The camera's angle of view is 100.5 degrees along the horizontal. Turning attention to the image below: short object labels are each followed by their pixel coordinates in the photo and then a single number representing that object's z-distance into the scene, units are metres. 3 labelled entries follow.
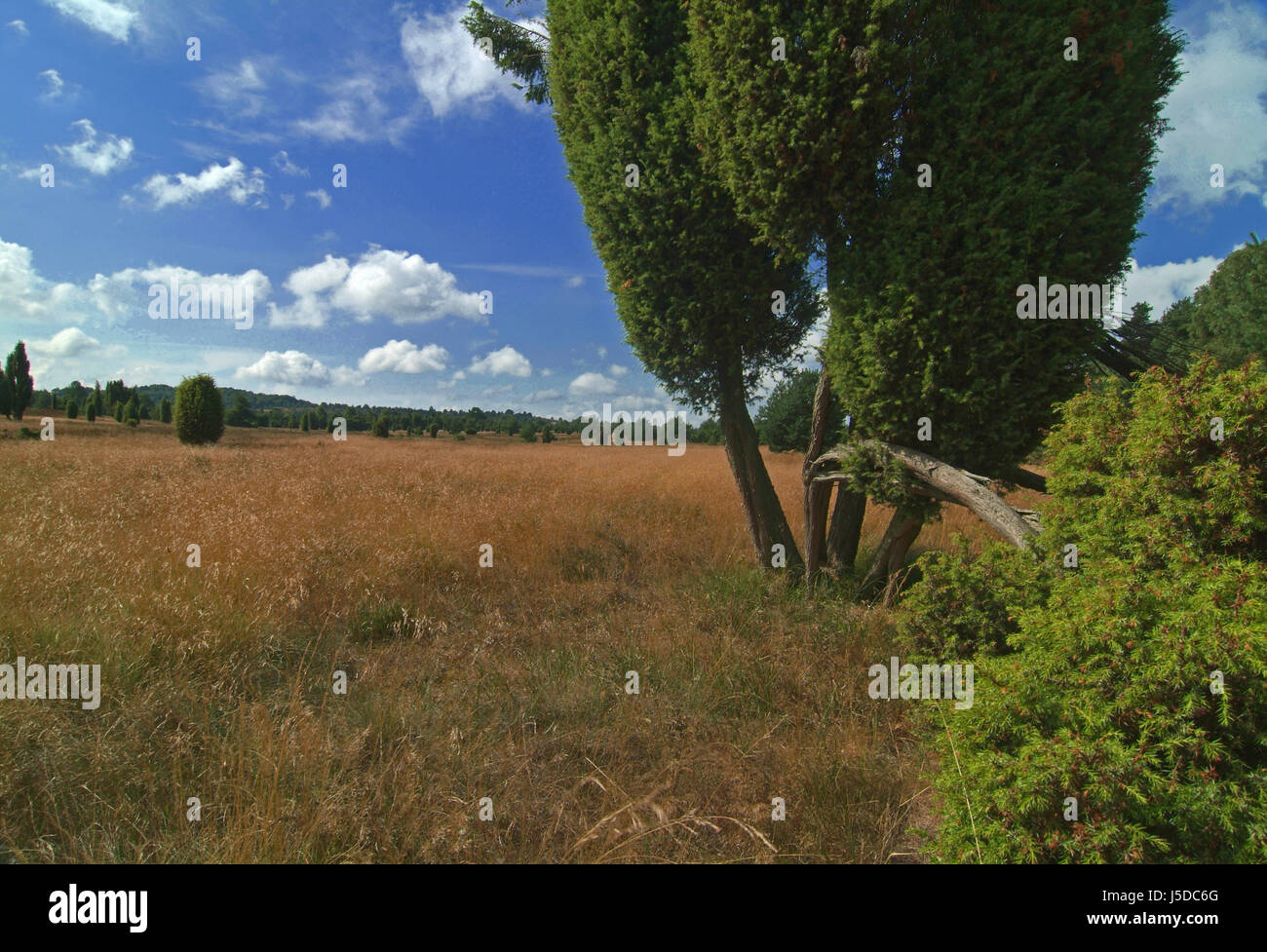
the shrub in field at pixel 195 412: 28.88
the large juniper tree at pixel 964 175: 3.95
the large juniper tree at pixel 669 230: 5.86
